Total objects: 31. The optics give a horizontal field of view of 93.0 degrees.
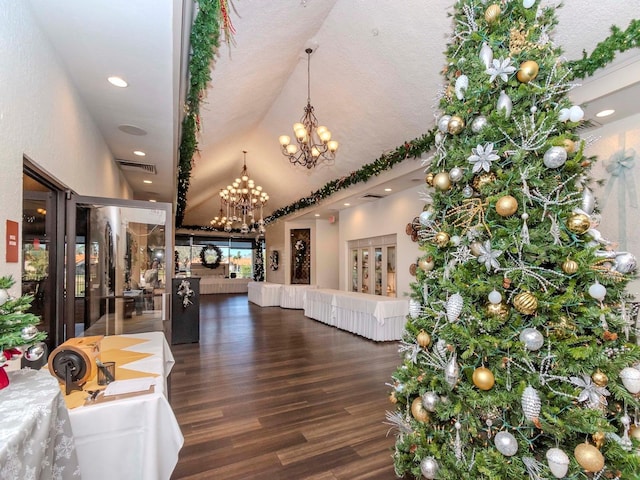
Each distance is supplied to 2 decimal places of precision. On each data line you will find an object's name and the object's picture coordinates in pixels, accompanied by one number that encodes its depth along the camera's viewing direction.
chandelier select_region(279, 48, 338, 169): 4.50
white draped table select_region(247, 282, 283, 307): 9.85
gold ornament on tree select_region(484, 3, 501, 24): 1.55
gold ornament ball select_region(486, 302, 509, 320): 1.38
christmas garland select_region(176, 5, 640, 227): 2.44
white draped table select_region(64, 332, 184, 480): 1.33
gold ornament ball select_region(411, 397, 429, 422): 1.65
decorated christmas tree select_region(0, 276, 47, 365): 1.00
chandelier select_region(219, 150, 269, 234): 8.09
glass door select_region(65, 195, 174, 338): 3.23
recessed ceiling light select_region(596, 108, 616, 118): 3.25
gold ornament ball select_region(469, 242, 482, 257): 1.46
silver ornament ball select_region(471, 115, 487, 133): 1.53
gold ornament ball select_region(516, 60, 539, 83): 1.42
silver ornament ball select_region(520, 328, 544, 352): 1.27
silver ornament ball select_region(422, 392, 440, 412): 1.57
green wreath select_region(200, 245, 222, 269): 15.88
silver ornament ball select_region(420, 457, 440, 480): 1.61
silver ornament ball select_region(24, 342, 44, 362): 1.18
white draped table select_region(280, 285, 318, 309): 9.46
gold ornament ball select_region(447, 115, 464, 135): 1.62
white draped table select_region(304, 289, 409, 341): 5.52
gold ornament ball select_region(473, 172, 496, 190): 1.50
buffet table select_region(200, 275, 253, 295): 14.49
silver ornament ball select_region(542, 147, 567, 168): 1.32
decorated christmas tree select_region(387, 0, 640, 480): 1.25
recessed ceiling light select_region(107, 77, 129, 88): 2.70
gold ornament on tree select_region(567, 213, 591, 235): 1.29
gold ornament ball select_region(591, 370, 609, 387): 1.22
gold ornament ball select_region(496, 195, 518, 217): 1.37
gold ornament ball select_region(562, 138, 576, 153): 1.36
